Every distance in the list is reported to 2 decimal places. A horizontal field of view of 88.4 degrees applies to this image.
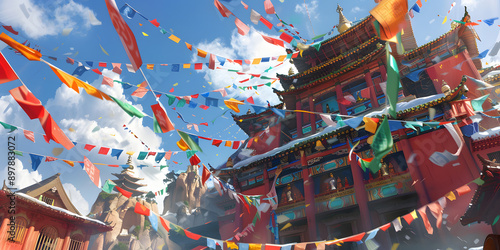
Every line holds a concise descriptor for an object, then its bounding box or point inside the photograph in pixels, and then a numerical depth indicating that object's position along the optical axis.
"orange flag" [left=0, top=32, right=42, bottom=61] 3.76
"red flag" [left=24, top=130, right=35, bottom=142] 6.57
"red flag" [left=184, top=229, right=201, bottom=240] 7.84
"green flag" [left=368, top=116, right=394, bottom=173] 4.38
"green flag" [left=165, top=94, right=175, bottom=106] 6.09
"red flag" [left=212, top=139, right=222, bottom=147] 8.07
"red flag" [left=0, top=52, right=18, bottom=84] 3.50
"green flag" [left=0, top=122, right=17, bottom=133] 5.81
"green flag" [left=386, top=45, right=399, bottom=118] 3.34
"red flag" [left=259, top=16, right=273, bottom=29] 6.50
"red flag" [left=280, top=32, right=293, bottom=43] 6.78
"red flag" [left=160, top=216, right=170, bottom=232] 7.13
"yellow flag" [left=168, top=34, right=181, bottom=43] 6.90
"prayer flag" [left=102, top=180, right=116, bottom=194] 7.14
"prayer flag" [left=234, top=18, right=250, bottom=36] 6.38
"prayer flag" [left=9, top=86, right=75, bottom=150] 3.83
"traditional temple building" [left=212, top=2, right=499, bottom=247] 10.09
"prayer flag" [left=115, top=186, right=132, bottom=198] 6.86
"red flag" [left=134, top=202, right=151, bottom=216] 5.85
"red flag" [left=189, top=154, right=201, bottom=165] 7.54
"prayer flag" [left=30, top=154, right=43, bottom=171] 6.95
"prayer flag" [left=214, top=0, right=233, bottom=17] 5.95
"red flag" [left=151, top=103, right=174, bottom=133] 5.26
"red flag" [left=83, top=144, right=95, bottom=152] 7.18
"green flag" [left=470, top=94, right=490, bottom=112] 8.36
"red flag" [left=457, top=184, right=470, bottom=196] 7.62
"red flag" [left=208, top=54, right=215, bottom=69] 7.42
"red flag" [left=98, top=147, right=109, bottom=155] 7.45
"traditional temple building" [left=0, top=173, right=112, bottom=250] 11.83
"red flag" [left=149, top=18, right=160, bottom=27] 6.26
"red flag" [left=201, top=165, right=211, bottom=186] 8.64
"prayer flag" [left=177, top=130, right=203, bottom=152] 6.01
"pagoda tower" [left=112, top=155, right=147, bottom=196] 40.44
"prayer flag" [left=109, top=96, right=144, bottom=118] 4.85
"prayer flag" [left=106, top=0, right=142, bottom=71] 3.94
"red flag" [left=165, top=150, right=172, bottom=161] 8.07
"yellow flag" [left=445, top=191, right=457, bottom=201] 7.67
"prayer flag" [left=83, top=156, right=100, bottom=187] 6.48
